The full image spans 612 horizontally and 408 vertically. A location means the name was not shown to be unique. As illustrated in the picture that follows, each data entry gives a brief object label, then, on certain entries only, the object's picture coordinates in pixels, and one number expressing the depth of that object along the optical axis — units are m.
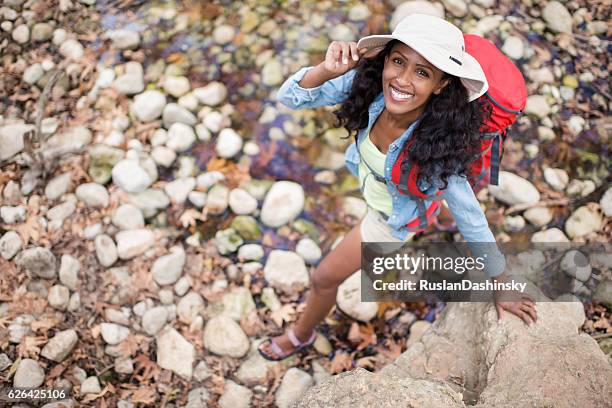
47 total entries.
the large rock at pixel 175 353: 3.54
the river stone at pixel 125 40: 4.63
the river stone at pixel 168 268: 3.78
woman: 2.26
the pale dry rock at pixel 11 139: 4.14
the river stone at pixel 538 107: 4.41
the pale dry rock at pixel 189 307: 3.72
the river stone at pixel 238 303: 3.76
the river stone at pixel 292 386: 3.47
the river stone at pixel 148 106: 4.30
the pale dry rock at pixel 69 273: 3.71
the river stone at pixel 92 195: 3.96
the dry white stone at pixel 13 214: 3.89
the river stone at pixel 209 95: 4.44
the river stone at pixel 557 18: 4.80
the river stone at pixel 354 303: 3.78
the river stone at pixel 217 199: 4.02
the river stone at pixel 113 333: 3.57
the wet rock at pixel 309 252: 3.94
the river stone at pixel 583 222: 3.93
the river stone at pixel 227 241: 3.93
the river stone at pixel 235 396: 3.45
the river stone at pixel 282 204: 4.01
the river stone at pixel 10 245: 3.77
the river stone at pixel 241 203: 4.03
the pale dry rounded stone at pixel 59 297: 3.66
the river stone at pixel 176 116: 4.29
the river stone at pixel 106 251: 3.79
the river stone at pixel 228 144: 4.24
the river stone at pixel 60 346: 3.43
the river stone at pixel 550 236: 3.90
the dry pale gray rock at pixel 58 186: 4.01
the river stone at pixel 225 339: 3.62
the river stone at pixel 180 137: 4.24
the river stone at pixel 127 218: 3.91
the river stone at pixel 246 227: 3.99
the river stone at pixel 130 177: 3.99
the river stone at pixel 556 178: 4.15
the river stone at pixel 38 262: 3.68
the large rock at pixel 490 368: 2.28
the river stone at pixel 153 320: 3.64
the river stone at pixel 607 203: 3.96
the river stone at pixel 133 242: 3.82
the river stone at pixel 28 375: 3.33
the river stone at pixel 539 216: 4.02
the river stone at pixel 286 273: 3.85
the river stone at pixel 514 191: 4.06
